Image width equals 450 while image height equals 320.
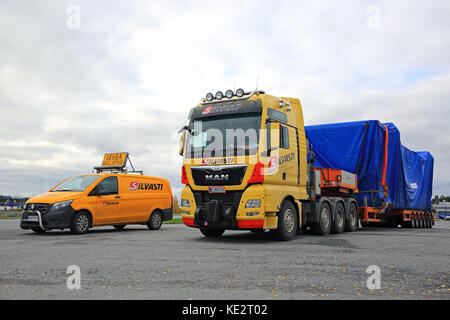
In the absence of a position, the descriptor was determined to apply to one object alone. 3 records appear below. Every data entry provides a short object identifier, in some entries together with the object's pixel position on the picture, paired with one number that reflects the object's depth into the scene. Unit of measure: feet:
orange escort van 41.09
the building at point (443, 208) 328.80
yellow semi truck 32.83
